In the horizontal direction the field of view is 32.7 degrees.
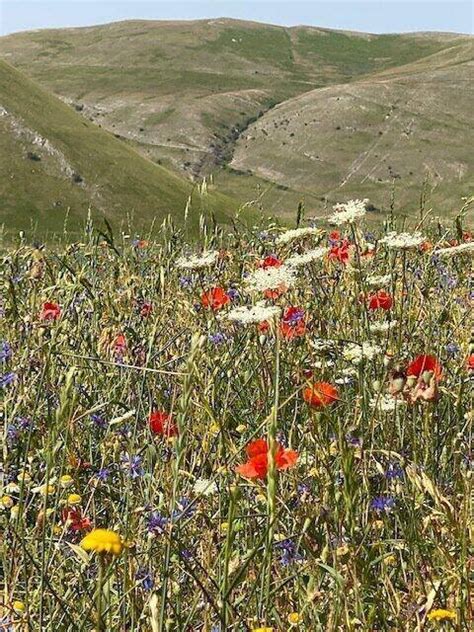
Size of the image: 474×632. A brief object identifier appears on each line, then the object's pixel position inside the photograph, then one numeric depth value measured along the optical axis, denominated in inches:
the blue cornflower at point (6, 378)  111.4
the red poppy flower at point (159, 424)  98.7
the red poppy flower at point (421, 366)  80.6
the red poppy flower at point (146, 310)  139.2
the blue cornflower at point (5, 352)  130.6
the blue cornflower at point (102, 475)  87.0
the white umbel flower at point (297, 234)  120.1
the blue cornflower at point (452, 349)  131.6
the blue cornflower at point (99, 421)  110.3
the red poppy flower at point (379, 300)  120.2
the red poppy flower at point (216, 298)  120.7
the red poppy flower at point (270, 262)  135.3
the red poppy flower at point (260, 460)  65.7
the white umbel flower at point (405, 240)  103.9
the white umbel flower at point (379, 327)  99.8
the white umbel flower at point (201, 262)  108.6
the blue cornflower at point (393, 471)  88.1
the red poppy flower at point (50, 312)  117.3
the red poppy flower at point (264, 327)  120.3
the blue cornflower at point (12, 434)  105.4
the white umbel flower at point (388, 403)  93.4
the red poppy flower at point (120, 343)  117.3
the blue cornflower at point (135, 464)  92.2
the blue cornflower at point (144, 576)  75.2
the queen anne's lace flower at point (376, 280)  116.6
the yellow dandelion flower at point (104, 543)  46.9
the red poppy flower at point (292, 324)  111.5
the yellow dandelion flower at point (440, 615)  60.1
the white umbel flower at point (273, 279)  90.0
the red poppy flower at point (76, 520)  85.5
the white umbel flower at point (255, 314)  74.8
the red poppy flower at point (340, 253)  158.9
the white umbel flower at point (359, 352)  84.4
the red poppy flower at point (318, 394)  72.1
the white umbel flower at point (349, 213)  107.0
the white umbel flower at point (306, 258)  102.2
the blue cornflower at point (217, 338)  129.6
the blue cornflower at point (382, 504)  83.2
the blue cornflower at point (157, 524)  73.6
